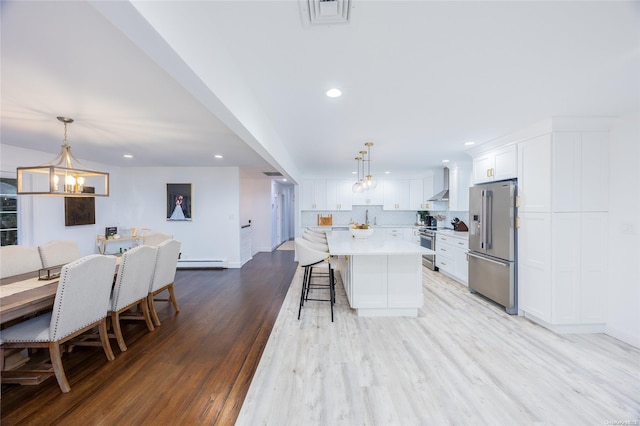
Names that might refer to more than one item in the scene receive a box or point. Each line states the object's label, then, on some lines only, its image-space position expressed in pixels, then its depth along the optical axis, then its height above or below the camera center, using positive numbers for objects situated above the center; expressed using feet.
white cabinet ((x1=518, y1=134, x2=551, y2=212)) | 9.53 +1.50
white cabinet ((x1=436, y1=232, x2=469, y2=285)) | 14.64 -2.78
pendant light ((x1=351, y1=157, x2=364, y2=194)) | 14.57 +1.44
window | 12.41 -0.04
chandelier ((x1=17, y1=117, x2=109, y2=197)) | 7.76 +1.14
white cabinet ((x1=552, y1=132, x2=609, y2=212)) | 9.27 +1.52
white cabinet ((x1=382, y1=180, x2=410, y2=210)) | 23.32 +1.66
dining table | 5.82 -2.16
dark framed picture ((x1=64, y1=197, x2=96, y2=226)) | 14.97 +0.02
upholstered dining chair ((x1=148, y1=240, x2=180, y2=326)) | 10.19 -2.50
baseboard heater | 19.31 -3.94
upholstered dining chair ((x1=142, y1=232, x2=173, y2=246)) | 13.37 -1.42
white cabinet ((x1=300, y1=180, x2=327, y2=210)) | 23.54 +1.57
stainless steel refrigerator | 10.82 -1.39
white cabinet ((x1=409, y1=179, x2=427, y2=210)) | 22.86 +1.55
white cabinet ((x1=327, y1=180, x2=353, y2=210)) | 23.61 +1.67
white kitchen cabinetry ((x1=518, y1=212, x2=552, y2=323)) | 9.57 -2.09
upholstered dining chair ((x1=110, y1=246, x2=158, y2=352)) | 8.30 -2.49
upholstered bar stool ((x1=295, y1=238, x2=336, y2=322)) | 10.35 -1.92
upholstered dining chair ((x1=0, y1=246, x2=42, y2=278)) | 8.75 -1.78
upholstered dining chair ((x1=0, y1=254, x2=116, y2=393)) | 6.38 -2.88
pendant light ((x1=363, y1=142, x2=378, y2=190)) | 13.20 +1.62
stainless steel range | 18.20 -2.23
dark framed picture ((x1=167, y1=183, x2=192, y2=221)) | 19.11 +0.95
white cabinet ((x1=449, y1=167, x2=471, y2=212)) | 16.80 +1.62
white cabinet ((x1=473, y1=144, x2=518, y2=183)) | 11.02 +2.28
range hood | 19.23 +1.48
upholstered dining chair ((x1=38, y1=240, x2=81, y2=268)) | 9.96 -1.70
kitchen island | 10.58 -3.03
